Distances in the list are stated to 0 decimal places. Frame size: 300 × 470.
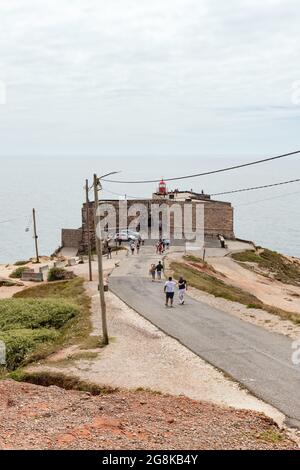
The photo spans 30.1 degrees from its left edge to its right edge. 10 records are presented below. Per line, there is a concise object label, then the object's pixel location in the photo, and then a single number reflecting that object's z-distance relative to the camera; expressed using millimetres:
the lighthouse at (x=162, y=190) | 76812
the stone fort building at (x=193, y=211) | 71312
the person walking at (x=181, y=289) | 31172
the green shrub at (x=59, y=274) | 47500
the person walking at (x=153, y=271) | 41219
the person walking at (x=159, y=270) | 41294
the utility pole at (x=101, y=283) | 22469
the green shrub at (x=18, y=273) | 52931
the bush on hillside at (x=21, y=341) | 23312
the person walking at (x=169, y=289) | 30281
